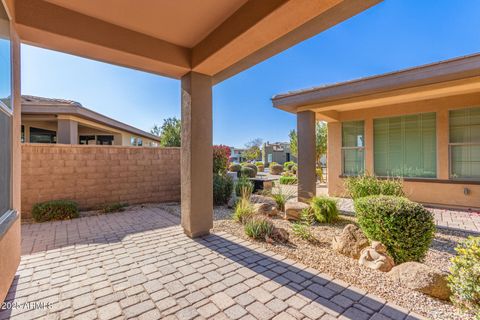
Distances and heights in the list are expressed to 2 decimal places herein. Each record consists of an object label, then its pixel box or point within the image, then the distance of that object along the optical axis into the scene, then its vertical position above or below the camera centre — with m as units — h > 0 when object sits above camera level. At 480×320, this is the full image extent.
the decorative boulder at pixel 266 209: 5.48 -1.28
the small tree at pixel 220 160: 7.62 +0.05
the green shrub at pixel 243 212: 4.90 -1.21
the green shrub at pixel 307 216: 4.72 -1.30
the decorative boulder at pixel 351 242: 3.26 -1.32
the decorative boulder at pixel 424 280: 2.25 -1.36
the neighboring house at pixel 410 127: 5.20 +1.09
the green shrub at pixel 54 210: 5.09 -1.20
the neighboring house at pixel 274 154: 34.78 +1.19
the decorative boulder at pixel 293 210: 5.22 -1.25
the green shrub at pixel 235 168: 18.54 -0.61
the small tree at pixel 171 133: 16.53 +2.36
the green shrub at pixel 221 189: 7.01 -0.94
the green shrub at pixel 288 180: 12.60 -1.18
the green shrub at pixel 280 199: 6.12 -1.14
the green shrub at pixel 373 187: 5.01 -0.68
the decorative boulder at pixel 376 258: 2.82 -1.37
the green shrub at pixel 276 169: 21.22 -0.83
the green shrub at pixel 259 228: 3.98 -1.31
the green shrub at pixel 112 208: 5.92 -1.31
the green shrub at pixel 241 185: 7.22 -0.84
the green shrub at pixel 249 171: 15.62 -0.76
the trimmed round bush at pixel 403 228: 2.88 -0.95
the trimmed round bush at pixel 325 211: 5.05 -1.22
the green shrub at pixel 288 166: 22.00 -0.57
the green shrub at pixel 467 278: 1.91 -1.14
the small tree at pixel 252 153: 32.41 +1.28
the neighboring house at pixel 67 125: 8.37 +1.98
